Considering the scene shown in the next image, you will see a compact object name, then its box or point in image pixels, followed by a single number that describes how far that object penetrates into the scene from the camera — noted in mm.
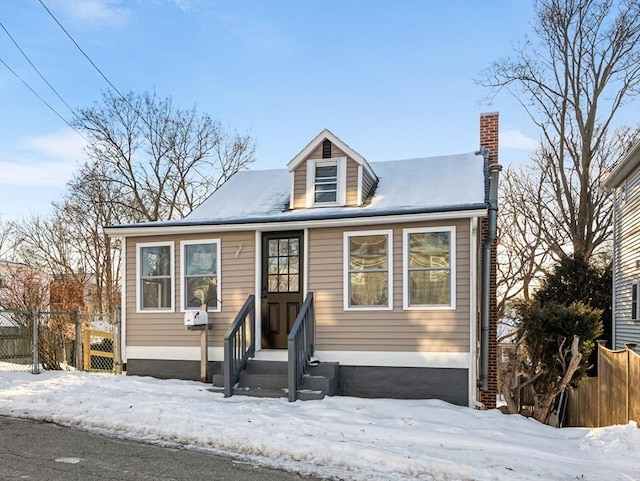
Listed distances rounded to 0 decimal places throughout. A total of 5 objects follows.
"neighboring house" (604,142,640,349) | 12703
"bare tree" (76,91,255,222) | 23750
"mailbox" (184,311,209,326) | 9453
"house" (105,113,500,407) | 8648
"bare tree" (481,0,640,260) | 18875
